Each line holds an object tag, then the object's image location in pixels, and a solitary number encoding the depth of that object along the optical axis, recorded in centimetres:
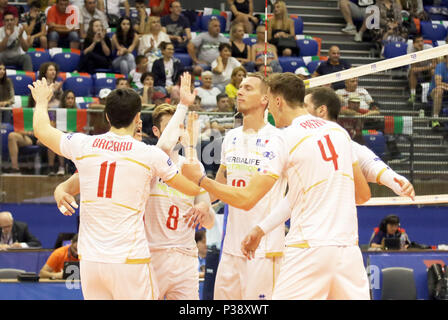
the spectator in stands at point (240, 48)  1611
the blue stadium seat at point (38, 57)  1568
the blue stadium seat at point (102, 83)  1504
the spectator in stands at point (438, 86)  966
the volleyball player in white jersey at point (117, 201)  527
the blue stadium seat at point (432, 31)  1822
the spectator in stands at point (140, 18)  1658
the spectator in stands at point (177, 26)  1684
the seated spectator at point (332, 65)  1525
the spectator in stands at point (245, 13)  1762
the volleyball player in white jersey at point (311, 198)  513
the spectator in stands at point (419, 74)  984
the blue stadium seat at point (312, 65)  1642
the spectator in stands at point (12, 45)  1531
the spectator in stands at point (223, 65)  1530
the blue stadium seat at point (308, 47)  1762
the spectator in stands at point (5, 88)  1281
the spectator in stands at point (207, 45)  1644
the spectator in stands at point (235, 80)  1373
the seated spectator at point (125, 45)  1583
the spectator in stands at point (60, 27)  1625
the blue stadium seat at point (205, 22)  1781
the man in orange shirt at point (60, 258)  1020
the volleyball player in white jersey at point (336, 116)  582
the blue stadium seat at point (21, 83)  1391
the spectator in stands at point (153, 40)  1584
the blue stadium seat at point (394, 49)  1703
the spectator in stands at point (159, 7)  1717
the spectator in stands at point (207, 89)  1379
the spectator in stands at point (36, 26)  1614
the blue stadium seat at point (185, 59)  1644
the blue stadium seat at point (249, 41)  1722
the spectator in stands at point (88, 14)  1641
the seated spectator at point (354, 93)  1003
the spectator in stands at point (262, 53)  1542
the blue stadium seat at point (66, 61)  1581
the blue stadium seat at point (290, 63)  1652
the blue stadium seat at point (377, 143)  1028
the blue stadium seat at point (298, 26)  1844
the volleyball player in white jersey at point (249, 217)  622
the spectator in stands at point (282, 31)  1711
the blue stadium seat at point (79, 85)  1442
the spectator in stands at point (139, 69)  1509
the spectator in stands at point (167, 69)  1502
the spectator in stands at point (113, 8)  1698
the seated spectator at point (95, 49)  1580
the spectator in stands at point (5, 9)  1588
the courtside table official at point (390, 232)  1145
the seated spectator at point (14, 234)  1124
